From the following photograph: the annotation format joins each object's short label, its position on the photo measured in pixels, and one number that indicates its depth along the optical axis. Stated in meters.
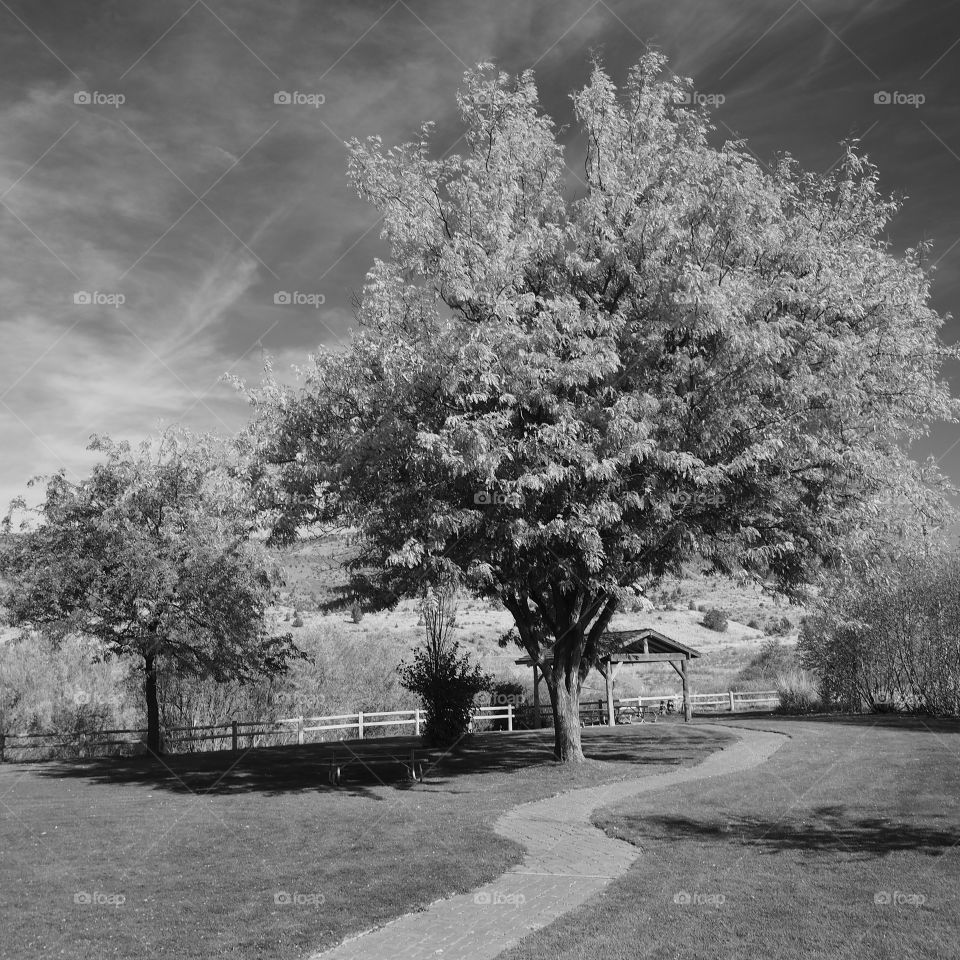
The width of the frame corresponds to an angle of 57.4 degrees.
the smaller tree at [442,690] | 27.81
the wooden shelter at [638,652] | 35.34
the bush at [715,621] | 83.12
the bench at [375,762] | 19.28
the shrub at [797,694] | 40.59
